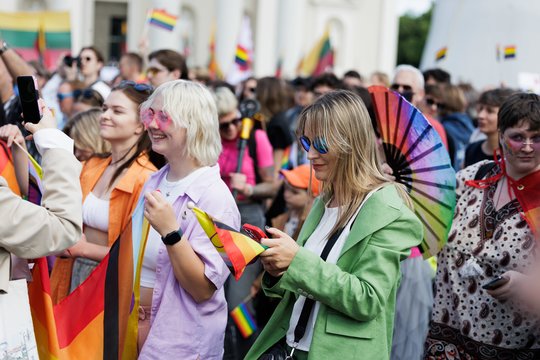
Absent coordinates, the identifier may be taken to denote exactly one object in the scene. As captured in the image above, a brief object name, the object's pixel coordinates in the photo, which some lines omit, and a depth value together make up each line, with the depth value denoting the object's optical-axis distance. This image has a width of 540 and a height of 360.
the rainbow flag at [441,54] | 13.43
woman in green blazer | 3.23
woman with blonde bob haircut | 3.57
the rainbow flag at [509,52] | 12.48
